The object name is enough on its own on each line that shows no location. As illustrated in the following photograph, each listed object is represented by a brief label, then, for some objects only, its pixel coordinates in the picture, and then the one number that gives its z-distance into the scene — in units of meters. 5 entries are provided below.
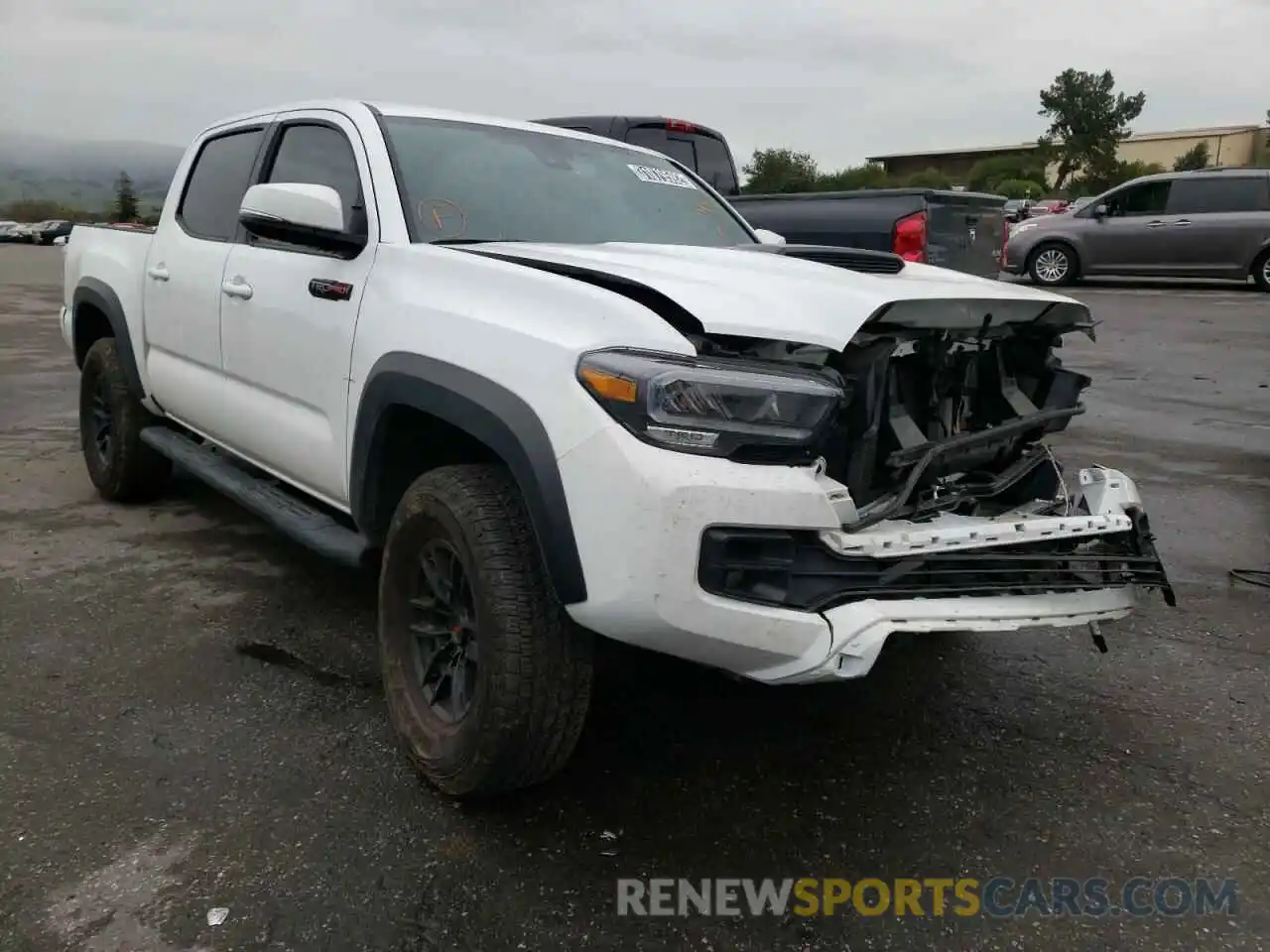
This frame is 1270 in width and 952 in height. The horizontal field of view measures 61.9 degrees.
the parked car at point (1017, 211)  27.39
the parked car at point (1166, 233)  14.67
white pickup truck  2.19
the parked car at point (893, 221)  7.93
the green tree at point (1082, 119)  71.56
